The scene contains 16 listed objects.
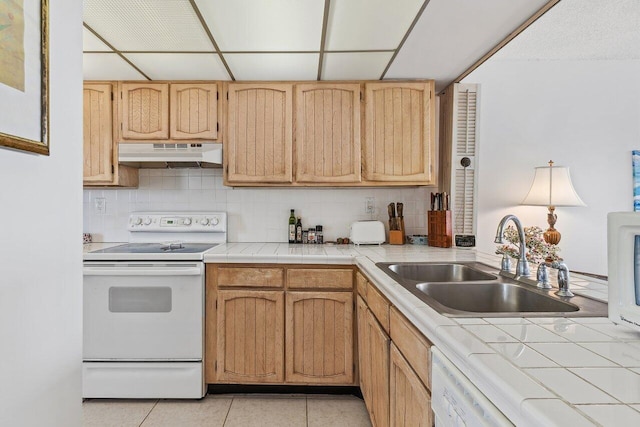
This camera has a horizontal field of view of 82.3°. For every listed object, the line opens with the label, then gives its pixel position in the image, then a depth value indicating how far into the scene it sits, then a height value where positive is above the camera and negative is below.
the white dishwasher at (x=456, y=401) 0.67 -0.39
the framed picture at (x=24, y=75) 0.80 +0.30
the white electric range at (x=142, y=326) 2.24 -0.73
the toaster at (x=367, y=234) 2.78 -0.19
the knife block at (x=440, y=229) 2.63 -0.15
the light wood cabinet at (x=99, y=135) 2.60 +0.51
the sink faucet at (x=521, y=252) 1.47 -0.17
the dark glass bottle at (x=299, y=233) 2.90 -0.20
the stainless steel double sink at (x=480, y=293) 1.08 -0.31
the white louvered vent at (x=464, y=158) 2.68 +0.38
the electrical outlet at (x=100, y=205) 2.94 +0.01
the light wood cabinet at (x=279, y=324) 2.30 -0.74
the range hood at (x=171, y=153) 2.54 +0.38
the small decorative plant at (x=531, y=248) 1.60 -0.17
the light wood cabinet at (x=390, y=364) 1.06 -0.57
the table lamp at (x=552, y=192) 2.70 +0.14
